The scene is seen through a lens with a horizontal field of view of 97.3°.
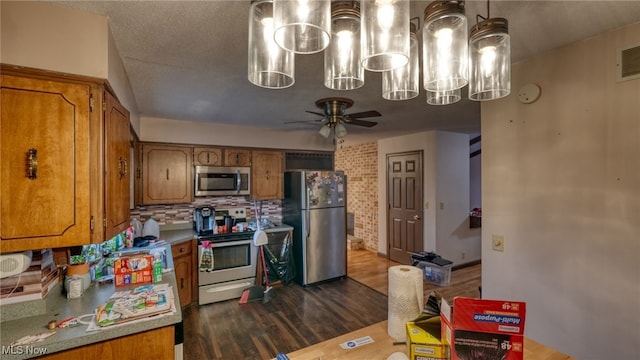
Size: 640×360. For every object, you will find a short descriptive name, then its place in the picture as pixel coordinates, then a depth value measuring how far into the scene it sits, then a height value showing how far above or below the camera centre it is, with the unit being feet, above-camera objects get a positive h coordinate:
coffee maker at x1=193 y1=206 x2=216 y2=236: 12.28 -1.54
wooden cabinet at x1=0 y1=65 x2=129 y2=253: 4.20 +0.43
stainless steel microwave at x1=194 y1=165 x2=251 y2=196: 12.57 +0.22
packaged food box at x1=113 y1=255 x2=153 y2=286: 6.28 -1.91
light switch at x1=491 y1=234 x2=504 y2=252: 6.75 -1.46
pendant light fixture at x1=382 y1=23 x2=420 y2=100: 3.28 +1.22
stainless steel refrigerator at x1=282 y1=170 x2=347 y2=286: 13.25 -1.88
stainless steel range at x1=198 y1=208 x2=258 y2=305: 11.32 -3.45
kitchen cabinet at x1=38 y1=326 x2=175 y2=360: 4.30 -2.62
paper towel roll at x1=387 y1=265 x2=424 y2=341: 3.89 -1.61
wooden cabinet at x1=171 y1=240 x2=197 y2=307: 10.48 -3.21
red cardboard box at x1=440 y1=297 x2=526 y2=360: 2.92 -1.55
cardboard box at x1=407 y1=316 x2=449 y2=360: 3.22 -1.84
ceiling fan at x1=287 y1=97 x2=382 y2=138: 8.49 +2.15
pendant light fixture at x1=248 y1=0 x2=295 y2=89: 2.65 +1.32
